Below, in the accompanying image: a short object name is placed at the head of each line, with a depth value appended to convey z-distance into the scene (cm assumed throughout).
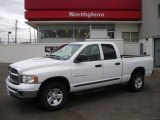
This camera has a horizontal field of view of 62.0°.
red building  1259
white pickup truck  361
